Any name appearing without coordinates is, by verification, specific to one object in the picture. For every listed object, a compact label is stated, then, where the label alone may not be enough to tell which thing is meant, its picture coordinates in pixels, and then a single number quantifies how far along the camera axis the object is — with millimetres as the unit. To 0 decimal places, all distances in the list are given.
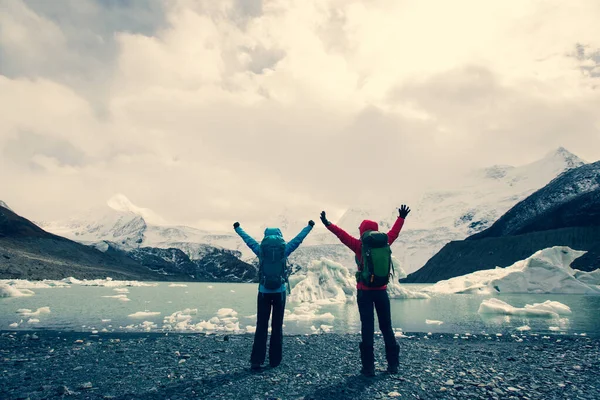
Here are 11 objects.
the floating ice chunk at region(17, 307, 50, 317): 21375
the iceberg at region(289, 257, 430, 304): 39562
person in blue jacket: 8320
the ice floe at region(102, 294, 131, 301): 38844
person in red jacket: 7828
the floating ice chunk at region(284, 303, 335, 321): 22297
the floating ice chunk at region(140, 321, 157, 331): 16500
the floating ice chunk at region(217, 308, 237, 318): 22531
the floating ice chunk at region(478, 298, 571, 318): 24495
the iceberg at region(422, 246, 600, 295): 60406
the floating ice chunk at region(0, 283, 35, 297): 39875
